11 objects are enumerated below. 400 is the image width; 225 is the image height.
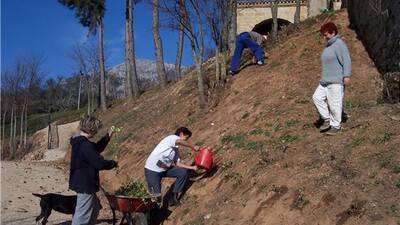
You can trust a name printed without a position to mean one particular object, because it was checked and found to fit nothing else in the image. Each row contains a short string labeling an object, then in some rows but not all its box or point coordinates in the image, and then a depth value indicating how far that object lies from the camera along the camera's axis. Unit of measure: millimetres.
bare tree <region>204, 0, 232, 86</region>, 14461
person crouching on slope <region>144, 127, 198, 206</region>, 8852
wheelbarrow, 8008
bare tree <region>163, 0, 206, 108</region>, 14383
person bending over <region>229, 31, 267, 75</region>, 15284
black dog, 8648
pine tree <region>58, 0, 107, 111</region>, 31938
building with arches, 31016
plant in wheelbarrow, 10186
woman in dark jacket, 7090
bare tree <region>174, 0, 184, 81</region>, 32463
